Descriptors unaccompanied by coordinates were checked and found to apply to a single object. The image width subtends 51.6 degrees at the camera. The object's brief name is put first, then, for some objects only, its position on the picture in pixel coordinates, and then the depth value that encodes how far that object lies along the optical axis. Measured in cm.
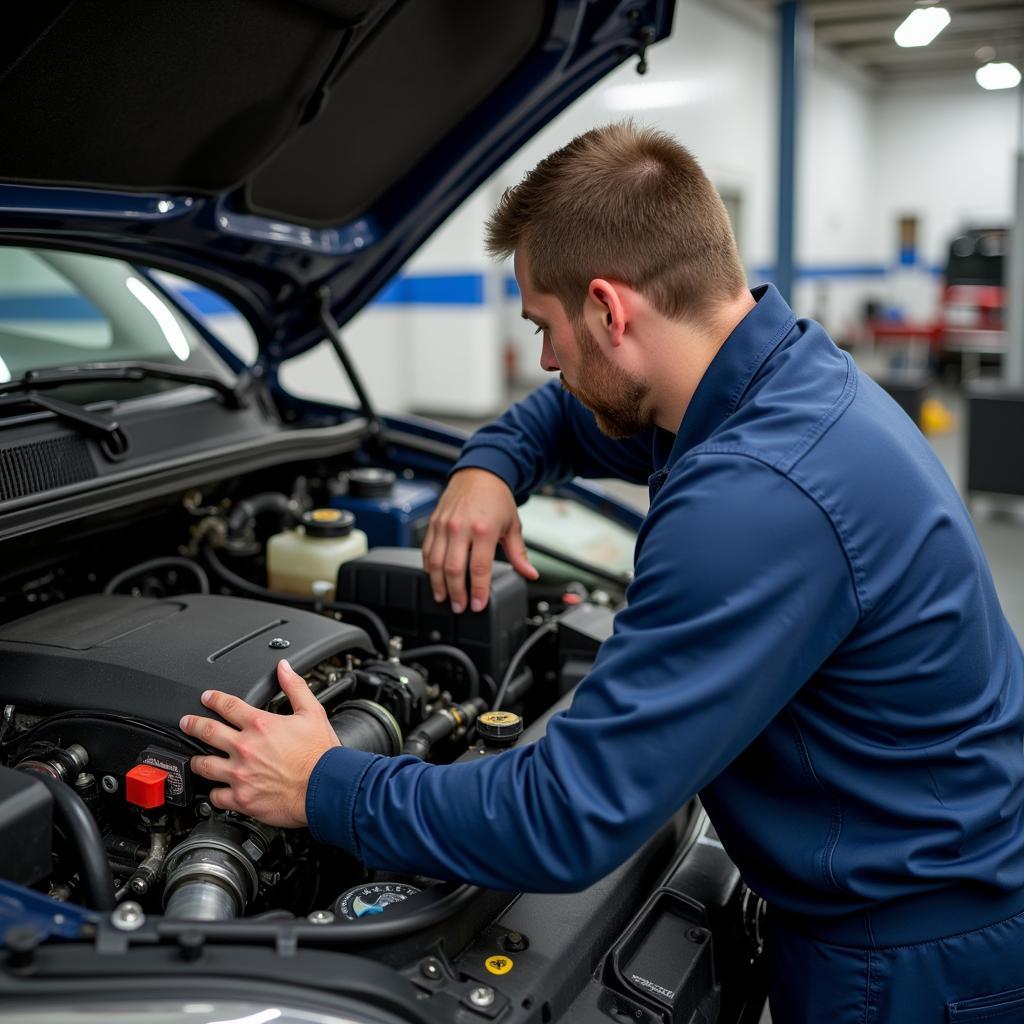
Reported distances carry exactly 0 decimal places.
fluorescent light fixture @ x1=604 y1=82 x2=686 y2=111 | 864
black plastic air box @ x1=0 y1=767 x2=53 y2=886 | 95
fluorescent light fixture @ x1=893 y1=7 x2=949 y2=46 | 563
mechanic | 97
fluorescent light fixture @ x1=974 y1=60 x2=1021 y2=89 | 784
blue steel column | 797
